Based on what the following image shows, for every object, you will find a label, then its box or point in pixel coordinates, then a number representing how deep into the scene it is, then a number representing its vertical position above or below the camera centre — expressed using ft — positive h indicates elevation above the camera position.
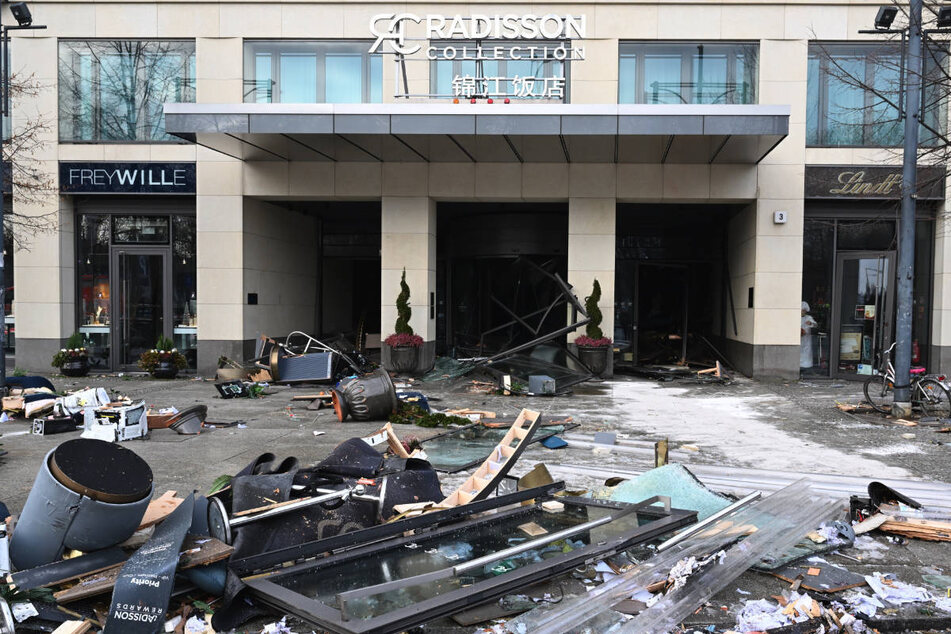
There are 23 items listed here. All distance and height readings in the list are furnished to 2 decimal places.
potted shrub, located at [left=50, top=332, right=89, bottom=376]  49.32 -4.89
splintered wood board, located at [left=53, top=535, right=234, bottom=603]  12.18 -4.96
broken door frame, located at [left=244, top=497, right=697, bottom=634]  11.09 -5.22
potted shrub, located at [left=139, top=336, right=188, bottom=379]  49.16 -4.96
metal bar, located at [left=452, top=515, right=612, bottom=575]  13.01 -5.11
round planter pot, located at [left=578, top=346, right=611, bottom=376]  49.25 -4.32
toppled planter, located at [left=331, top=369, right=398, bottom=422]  32.01 -4.87
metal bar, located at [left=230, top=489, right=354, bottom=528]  14.46 -4.65
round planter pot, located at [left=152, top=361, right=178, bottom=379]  49.14 -5.58
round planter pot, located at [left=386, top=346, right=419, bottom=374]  48.78 -4.57
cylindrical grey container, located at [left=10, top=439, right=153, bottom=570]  12.97 -4.08
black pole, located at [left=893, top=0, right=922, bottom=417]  32.91 +3.58
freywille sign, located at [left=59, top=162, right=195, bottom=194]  50.75 +8.18
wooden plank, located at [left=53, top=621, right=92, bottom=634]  11.43 -5.57
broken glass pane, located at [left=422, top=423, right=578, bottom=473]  23.94 -5.77
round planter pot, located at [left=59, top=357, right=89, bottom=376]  49.27 -5.52
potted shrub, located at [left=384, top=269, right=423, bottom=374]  48.78 -3.44
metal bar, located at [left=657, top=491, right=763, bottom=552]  14.88 -5.16
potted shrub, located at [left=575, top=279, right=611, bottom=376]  48.98 -3.29
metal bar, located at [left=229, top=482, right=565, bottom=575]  13.29 -5.07
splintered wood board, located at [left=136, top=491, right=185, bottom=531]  15.66 -5.16
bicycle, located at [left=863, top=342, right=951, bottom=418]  33.94 -4.72
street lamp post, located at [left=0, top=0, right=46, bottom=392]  36.35 +14.06
